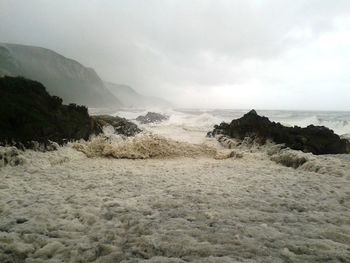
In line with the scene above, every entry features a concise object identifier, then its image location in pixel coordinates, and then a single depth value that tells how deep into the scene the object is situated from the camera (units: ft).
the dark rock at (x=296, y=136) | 46.57
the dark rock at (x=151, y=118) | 125.30
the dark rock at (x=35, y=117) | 34.40
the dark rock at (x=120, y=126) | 61.17
